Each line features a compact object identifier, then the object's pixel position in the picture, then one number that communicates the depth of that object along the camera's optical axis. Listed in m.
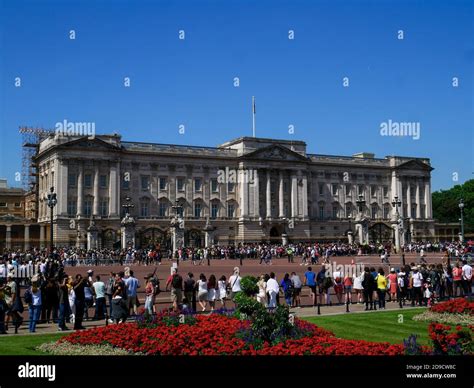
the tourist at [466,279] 25.22
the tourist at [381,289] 22.59
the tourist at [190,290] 21.23
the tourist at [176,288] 20.75
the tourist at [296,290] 23.33
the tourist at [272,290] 21.33
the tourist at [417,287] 23.75
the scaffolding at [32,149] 94.31
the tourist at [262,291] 21.29
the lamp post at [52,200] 36.62
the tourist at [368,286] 22.38
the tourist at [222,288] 22.88
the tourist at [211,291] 21.83
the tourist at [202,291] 21.72
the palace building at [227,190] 77.38
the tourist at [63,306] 17.70
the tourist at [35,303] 18.12
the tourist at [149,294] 19.31
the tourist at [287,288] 22.86
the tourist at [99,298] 20.10
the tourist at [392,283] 24.92
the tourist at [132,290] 20.17
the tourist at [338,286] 24.78
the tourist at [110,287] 20.49
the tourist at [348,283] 23.36
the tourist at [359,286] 24.22
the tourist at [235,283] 22.22
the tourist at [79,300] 17.52
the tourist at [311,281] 23.81
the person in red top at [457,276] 25.41
